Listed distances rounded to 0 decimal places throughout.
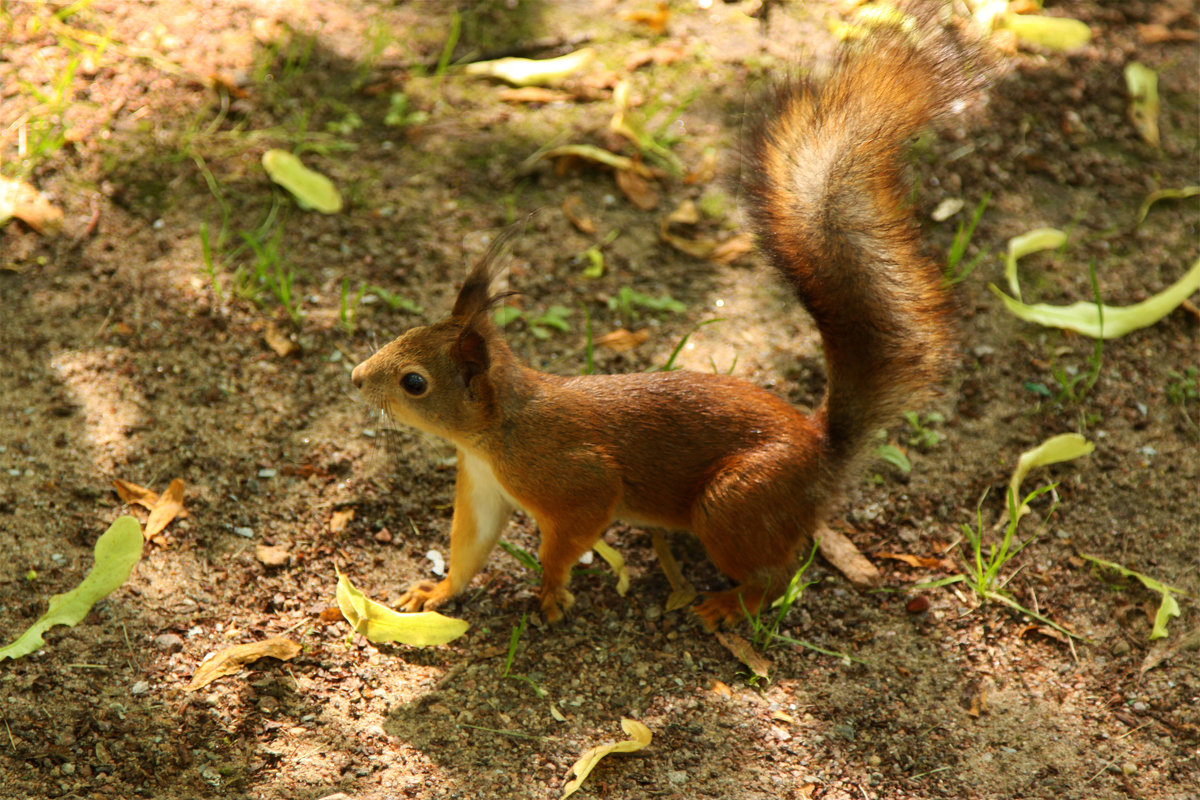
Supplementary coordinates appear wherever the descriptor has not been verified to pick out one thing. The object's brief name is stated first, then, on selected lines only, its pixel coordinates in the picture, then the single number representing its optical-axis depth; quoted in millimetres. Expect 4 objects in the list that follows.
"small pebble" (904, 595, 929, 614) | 5070
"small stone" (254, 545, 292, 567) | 4945
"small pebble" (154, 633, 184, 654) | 4480
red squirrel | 4566
